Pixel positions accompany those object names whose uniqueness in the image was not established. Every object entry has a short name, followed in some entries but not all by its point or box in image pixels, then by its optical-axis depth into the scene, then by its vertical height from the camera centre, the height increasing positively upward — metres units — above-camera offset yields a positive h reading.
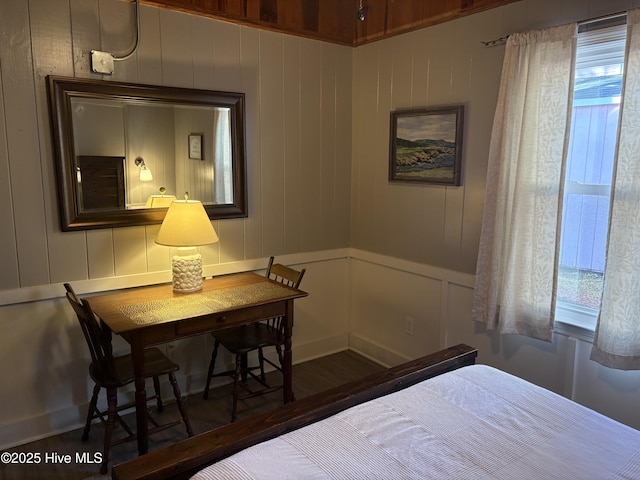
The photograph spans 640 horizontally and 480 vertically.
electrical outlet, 3.37 -1.06
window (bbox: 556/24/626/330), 2.24 +0.00
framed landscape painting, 2.93 +0.15
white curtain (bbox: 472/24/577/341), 2.35 -0.05
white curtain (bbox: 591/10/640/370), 2.08 -0.31
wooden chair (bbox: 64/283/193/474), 2.28 -0.99
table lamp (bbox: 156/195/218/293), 2.61 -0.36
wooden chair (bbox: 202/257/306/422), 2.77 -0.98
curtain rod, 2.13 +0.67
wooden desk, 2.27 -0.70
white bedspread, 1.33 -0.80
